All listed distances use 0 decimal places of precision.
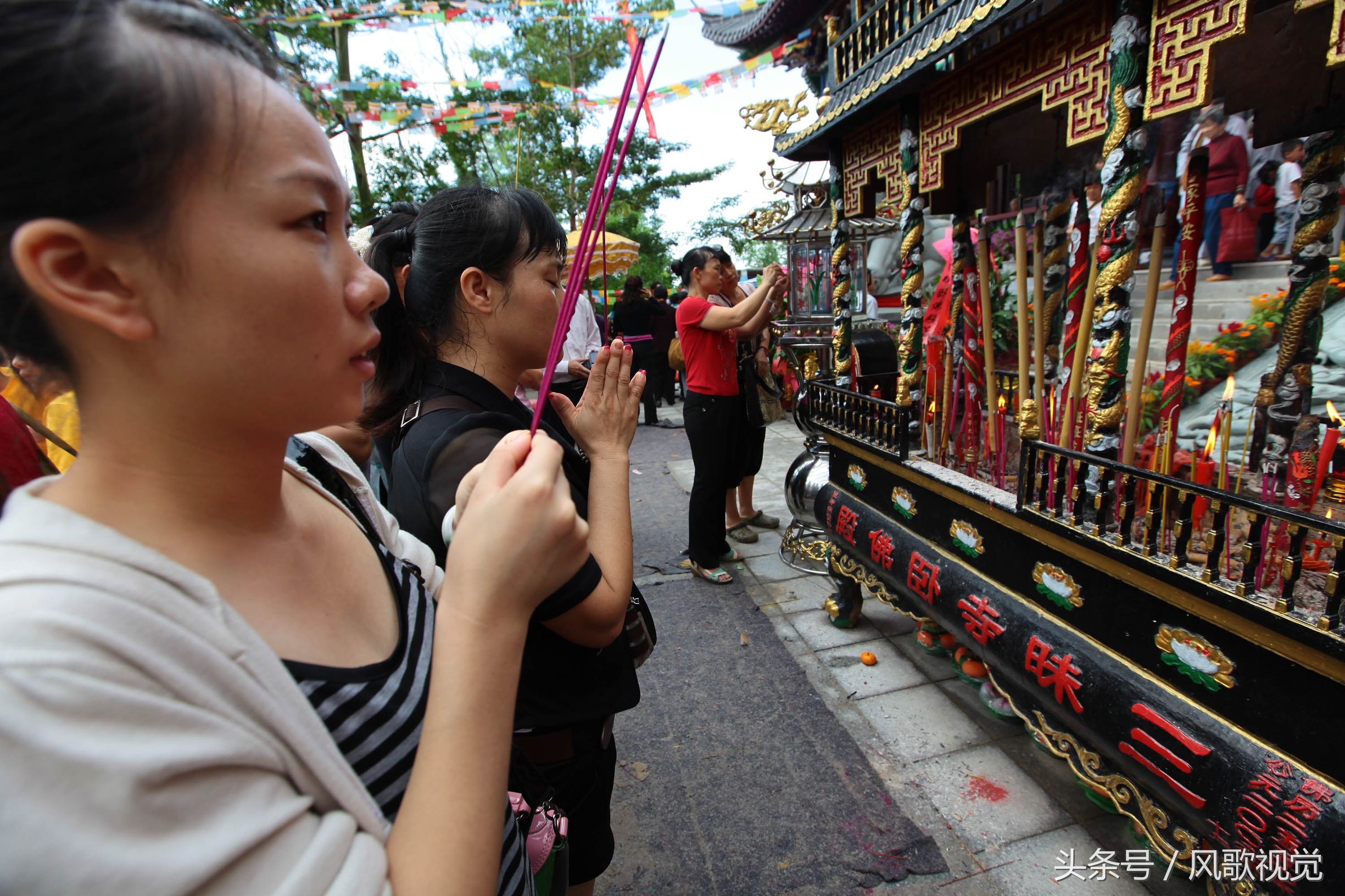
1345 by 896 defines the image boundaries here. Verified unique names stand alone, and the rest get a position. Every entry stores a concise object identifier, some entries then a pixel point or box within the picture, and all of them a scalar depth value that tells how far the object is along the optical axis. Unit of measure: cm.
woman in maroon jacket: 355
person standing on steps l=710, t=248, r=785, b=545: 427
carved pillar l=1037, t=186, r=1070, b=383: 338
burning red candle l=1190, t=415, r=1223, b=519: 212
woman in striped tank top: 45
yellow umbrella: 711
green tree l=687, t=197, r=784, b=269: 2408
